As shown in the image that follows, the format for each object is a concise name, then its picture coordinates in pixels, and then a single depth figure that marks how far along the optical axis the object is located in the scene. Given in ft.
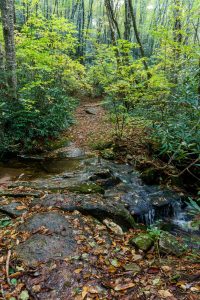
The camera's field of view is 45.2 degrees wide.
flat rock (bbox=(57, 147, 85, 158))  26.81
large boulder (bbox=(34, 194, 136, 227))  13.82
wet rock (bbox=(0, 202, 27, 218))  12.92
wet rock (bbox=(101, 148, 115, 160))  25.65
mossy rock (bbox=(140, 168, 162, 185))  22.24
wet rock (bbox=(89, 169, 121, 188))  20.06
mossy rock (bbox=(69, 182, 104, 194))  16.55
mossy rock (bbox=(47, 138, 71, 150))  29.17
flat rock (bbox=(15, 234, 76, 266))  9.77
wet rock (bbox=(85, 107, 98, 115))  46.18
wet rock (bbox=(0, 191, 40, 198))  15.02
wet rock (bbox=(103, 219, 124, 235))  12.92
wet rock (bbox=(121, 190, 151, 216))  17.75
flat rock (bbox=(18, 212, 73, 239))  11.55
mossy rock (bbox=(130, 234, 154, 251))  11.53
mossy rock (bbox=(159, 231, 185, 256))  11.33
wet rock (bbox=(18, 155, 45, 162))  26.00
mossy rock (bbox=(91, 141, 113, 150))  27.55
